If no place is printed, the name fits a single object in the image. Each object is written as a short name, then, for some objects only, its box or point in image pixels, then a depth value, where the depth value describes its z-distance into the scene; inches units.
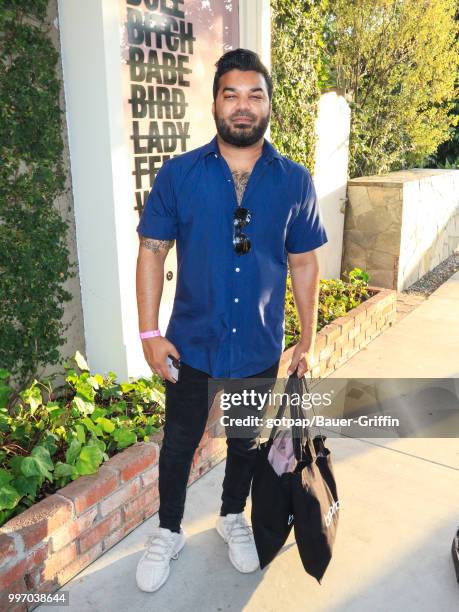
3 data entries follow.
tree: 300.8
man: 86.7
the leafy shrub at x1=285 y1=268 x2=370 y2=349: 189.9
